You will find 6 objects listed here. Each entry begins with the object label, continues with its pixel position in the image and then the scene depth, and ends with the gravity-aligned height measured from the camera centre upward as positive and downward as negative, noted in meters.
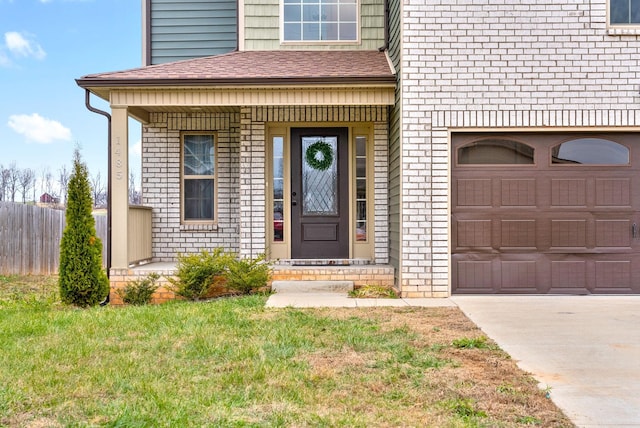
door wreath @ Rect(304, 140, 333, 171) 10.06 +1.04
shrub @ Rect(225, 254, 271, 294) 8.59 -0.78
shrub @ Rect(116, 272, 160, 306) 8.63 -1.01
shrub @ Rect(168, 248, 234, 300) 8.52 -0.74
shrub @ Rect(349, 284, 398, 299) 8.54 -1.03
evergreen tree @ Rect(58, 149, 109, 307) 8.13 -0.41
